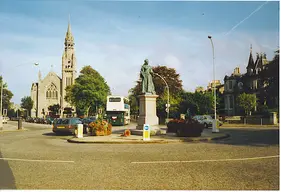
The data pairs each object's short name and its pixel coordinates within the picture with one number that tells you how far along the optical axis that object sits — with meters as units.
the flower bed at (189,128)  16.38
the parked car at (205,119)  29.48
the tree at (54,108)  91.81
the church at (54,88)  94.44
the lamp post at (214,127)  20.47
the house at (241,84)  51.87
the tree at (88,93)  60.41
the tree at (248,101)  44.38
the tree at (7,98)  74.28
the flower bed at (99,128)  18.08
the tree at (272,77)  28.08
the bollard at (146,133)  14.34
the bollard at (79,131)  17.14
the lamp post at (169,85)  47.03
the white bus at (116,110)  34.94
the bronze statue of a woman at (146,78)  18.78
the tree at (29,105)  101.16
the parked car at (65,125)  20.77
